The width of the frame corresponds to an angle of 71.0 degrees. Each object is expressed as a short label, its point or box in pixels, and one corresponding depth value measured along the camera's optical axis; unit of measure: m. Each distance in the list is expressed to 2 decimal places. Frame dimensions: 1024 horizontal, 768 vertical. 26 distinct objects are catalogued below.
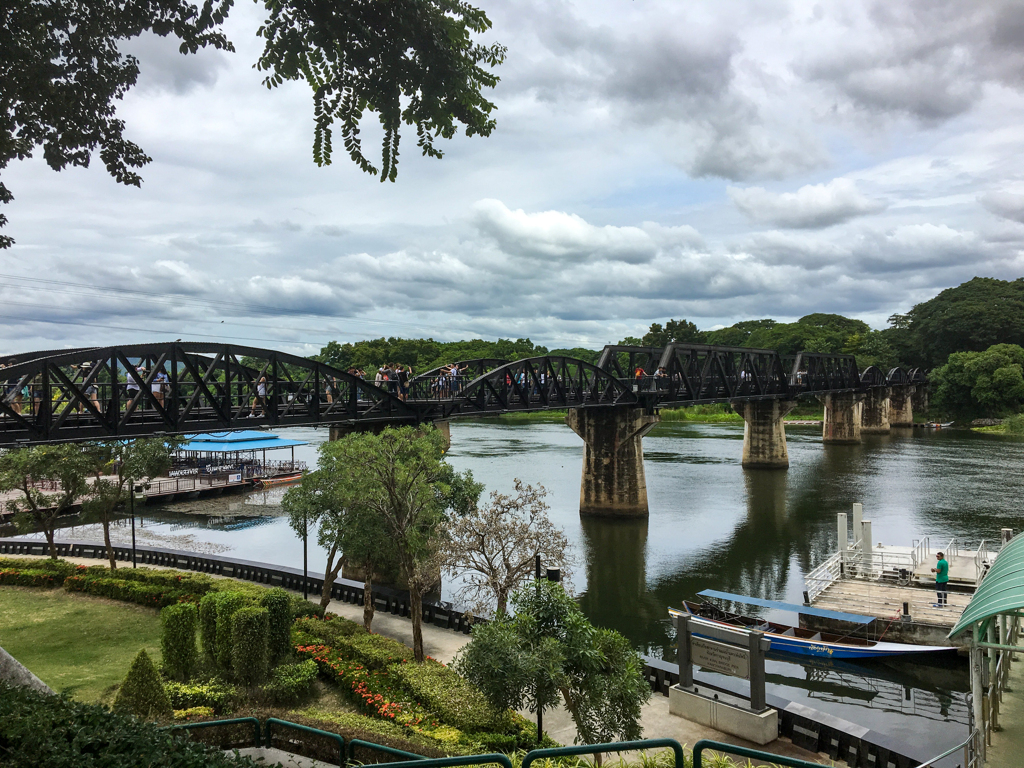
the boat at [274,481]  65.69
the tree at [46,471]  32.19
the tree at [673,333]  154.25
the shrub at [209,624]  18.14
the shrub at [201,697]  16.08
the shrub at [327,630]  19.81
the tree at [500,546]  20.91
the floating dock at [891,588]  24.52
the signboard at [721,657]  15.33
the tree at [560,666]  12.05
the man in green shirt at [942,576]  26.08
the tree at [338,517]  22.62
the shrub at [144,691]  14.25
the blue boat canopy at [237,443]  63.94
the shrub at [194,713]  14.75
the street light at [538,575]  12.62
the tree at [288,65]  6.68
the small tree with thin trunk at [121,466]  32.75
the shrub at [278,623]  17.94
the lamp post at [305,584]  26.87
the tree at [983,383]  104.00
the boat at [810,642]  23.73
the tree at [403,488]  21.39
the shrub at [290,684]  16.66
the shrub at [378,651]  18.12
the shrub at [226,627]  17.69
